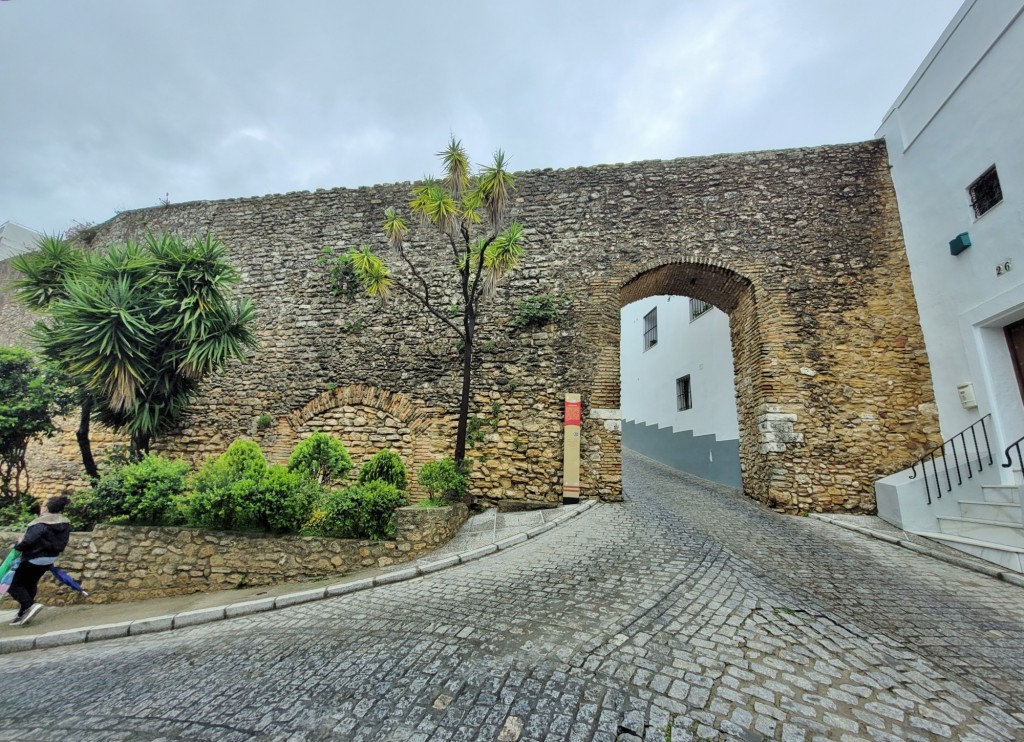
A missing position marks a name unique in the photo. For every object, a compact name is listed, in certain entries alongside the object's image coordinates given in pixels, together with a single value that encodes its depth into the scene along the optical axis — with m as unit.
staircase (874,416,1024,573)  4.34
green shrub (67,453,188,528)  5.00
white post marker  6.75
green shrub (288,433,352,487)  5.69
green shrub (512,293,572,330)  7.62
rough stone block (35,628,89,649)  3.79
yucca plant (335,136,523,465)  5.61
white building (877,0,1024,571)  5.01
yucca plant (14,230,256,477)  6.04
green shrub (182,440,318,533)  4.76
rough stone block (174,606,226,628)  3.84
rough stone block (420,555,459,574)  4.38
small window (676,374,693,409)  11.90
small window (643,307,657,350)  14.70
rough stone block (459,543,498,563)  4.67
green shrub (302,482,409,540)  4.78
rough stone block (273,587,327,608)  3.97
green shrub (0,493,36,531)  5.93
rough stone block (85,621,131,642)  3.80
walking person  4.26
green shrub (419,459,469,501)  5.75
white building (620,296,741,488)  9.84
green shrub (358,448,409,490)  5.47
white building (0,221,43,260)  13.80
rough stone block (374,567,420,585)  4.21
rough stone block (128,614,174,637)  3.82
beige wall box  5.72
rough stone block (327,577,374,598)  4.07
